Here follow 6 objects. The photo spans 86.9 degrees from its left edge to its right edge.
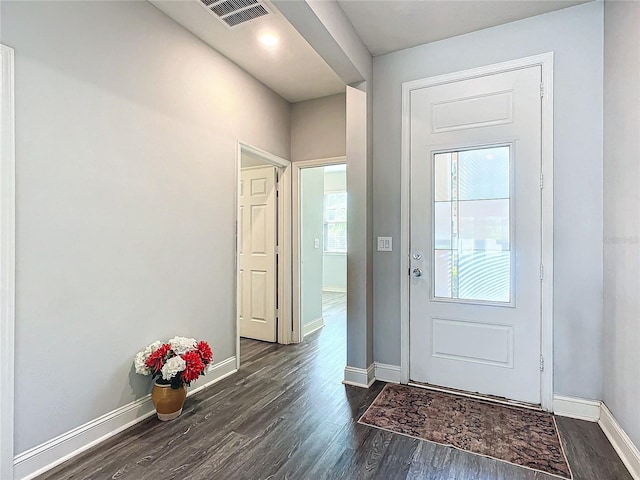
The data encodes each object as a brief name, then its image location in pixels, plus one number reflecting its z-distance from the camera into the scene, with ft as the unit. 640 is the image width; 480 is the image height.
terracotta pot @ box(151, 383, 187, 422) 7.32
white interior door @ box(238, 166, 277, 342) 13.11
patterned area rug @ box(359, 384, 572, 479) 6.24
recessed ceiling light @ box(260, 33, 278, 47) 8.79
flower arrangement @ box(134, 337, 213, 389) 7.18
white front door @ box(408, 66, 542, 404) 8.07
